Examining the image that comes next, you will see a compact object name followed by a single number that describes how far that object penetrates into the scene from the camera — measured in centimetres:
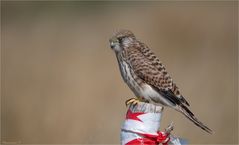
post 996
